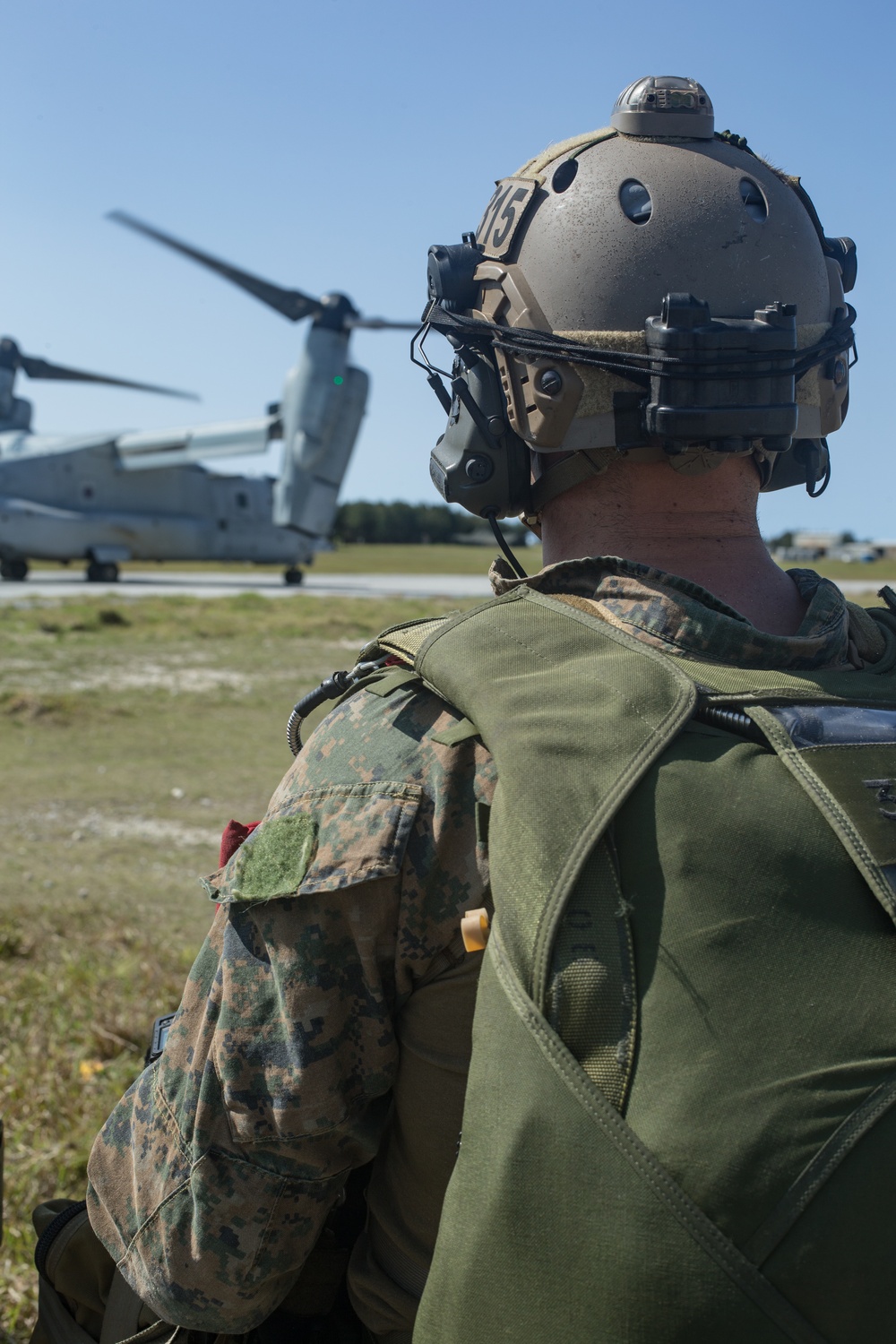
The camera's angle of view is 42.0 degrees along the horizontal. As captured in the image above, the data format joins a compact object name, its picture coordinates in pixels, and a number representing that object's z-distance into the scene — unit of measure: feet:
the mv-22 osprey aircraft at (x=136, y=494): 87.81
